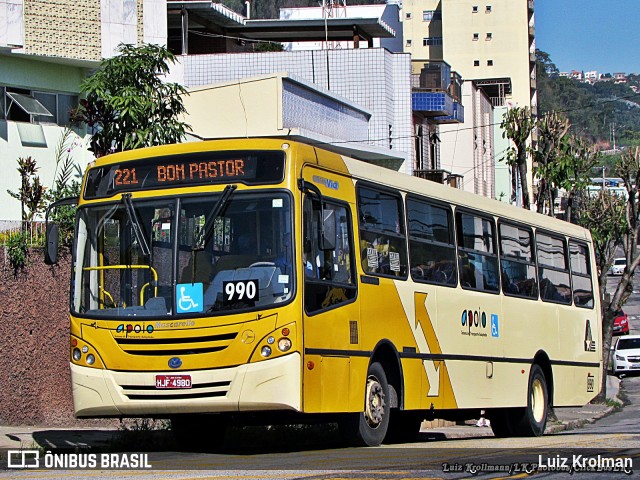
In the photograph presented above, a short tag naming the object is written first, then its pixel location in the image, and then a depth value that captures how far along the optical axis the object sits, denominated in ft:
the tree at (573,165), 104.17
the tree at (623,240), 115.55
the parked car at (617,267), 281.74
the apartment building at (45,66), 79.51
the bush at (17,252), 54.44
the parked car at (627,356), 147.02
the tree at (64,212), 59.16
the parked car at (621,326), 188.96
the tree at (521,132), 104.53
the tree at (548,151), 104.99
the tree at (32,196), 62.95
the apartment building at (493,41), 338.95
